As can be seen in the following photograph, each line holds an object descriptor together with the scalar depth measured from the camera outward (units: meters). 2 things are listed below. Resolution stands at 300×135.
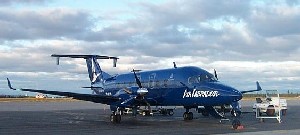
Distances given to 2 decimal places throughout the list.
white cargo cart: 30.33
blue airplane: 25.81
